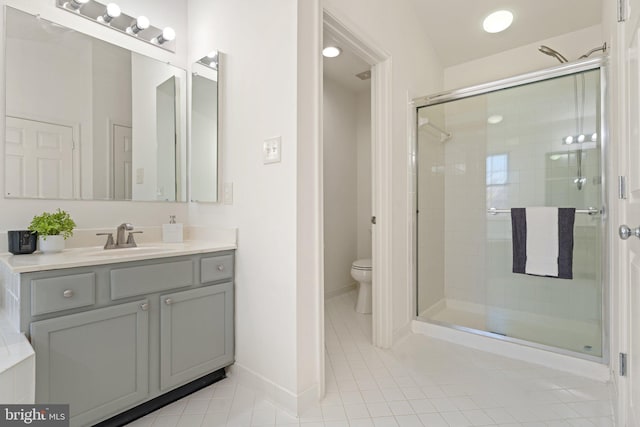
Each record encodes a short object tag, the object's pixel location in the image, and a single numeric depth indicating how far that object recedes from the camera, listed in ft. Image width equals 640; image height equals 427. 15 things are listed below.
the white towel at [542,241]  6.56
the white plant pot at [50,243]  4.53
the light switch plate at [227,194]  5.82
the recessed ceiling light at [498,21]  7.94
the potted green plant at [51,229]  4.51
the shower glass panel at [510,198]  6.37
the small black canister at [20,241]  4.44
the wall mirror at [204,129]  6.14
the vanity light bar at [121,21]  5.40
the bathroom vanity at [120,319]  3.64
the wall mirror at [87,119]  4.80
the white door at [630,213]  3.25
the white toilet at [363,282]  9.15
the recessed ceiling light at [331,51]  8.38
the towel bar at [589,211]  6.31
